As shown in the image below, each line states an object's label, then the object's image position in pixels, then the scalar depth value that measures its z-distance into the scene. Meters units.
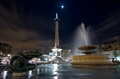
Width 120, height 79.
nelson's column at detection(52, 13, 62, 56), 53.34
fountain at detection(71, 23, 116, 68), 12.53
